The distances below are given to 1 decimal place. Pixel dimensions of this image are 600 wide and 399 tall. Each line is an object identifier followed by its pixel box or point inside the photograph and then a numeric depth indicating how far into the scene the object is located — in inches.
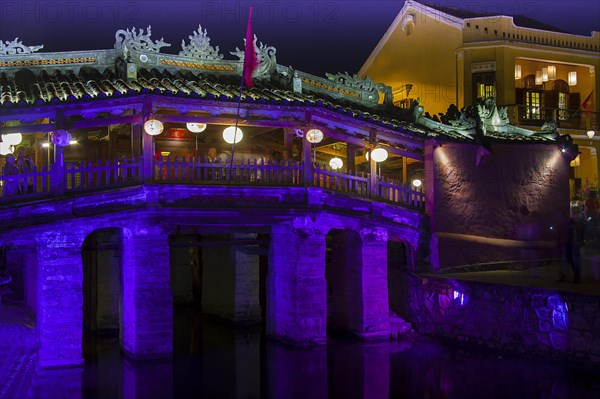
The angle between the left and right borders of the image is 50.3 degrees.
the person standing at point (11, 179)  674.8
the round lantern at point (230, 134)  721.0
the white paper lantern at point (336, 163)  1004.6
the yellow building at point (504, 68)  1183.6
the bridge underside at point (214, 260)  672.4
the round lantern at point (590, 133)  1221.7
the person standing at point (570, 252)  742.5
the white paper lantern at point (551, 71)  1253.7
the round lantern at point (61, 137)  664.4
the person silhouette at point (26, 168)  683.7
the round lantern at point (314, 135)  740.0
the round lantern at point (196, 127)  743.2
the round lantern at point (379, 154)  805.2
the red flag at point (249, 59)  732.7
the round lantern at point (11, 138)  707.4
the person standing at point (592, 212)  997.8
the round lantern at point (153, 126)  667.4
